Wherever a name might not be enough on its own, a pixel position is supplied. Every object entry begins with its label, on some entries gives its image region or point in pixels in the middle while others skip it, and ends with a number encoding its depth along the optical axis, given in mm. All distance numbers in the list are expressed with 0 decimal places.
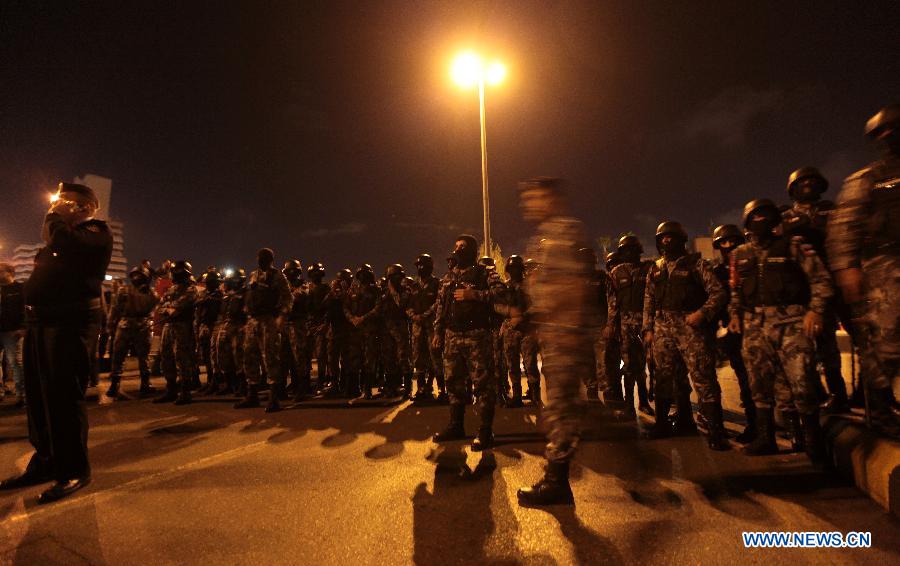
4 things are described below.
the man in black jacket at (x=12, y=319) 7191
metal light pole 10492
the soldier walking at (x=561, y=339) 2920
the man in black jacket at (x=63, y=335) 3211
